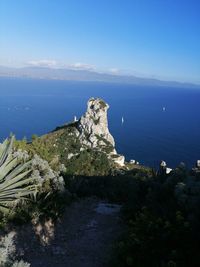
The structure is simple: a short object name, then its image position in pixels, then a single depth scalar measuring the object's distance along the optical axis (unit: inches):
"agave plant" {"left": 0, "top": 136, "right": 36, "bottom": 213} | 152.6
